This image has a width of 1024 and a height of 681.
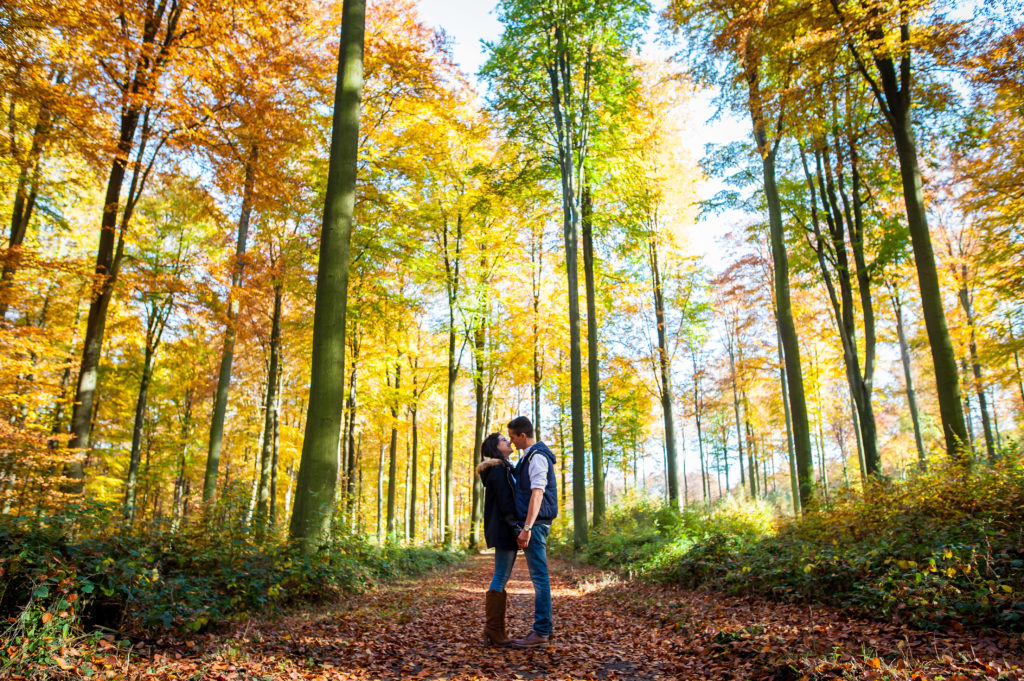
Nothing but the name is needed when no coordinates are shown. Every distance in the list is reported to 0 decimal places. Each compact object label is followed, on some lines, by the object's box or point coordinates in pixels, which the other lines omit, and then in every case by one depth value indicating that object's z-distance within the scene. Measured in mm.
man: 4844
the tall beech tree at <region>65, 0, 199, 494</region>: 8969
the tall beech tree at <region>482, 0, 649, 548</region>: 13773
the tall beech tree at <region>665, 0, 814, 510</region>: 9352
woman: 4875
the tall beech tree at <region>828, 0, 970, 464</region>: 8125
